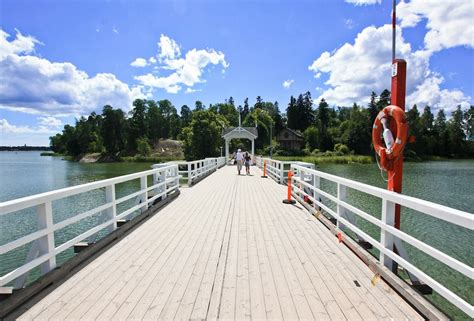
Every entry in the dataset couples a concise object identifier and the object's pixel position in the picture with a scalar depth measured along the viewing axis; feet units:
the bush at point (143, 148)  231.50
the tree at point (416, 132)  207.12
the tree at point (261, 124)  216.95
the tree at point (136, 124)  243.81
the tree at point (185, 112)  378.42
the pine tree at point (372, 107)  217.77
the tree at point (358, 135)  204.33
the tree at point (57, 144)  370.94
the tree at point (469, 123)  248.73
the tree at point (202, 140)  151.64
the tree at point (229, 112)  260.01
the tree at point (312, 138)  222.65
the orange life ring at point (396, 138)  13.64
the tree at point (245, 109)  320.42
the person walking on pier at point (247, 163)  55.68
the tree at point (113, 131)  240.73
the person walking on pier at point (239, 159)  55.77
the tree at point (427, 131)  212.43
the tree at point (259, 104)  330.75
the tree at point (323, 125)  217.56
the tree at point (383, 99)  214.30
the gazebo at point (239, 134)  90.53
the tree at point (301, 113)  269.03
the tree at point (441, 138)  217.97
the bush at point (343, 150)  199.61
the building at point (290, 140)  229.86
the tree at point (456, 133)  221.25
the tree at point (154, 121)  279.90
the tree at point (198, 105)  376.93
